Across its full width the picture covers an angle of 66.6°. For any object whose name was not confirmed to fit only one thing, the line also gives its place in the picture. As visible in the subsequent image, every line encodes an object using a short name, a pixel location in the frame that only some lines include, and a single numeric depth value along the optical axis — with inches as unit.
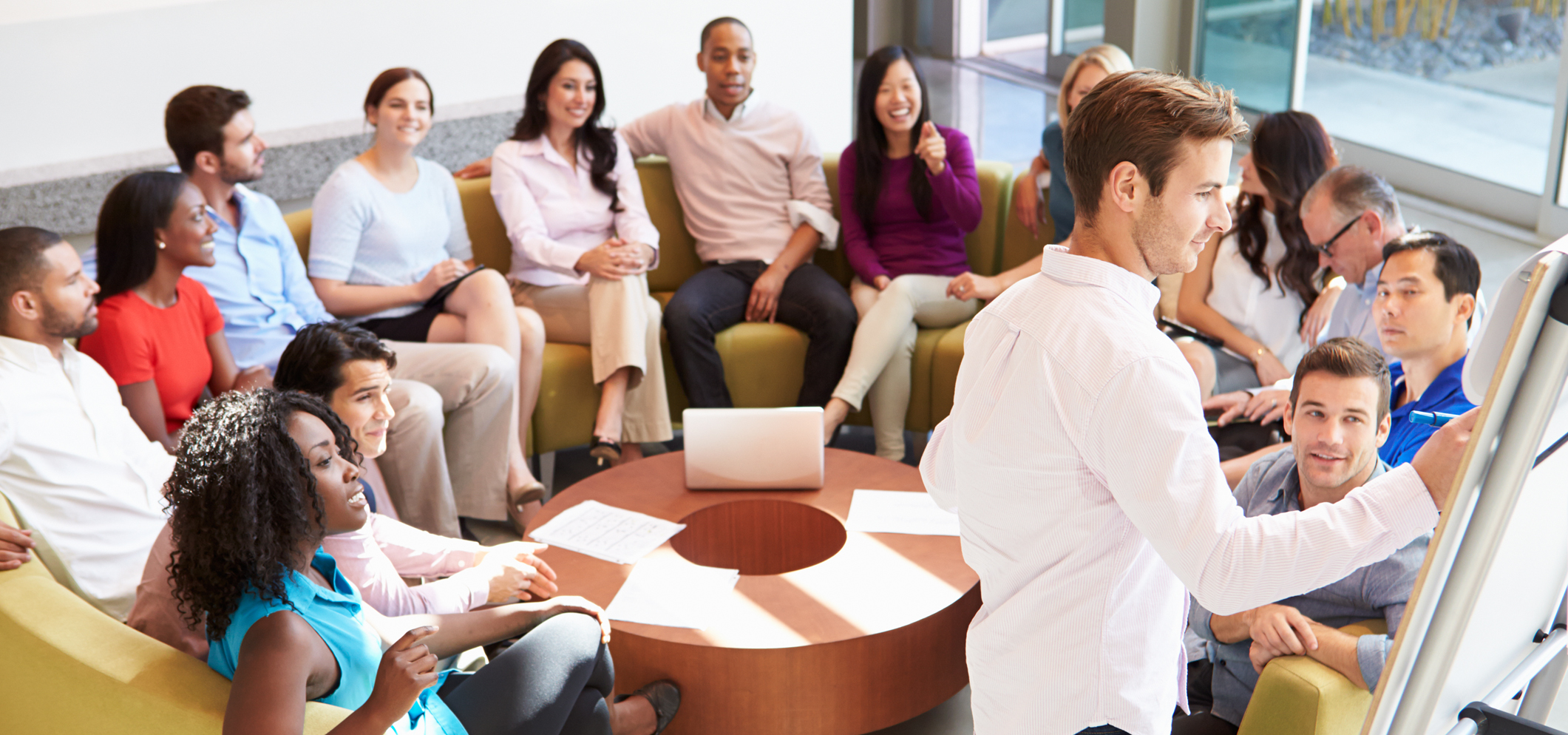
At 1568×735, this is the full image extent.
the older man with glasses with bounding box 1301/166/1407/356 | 115.6
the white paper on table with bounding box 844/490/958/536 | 103.7
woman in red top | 109.8
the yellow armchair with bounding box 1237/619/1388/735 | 69.3
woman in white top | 127.3
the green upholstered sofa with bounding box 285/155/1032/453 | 142.7
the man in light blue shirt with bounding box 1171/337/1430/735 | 74.3
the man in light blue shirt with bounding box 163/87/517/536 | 125.1
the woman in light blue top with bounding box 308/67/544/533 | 137.0
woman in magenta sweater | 143.3
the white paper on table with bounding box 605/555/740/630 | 90.9
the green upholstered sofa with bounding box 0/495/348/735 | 65.1
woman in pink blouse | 140.8
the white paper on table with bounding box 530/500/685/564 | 100.3
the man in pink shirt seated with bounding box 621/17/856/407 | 149.8
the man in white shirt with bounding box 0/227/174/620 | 91.0
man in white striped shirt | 46.7
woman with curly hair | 62.4
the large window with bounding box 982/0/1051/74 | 409.4
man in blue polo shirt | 93.5
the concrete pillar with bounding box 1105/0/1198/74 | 305.1
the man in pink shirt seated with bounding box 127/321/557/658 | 74.6
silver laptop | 109.1
